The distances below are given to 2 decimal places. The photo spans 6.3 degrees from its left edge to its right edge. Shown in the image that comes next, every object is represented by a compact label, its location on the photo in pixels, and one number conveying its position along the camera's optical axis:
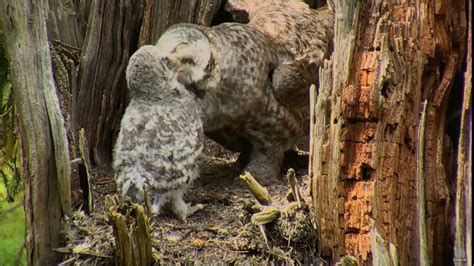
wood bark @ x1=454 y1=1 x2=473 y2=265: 6.80
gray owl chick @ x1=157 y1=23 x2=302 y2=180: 7.21
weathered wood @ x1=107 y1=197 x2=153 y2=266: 6.95
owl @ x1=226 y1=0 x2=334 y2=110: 7.33
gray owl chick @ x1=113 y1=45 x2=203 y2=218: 7.10
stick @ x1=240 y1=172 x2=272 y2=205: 7.06
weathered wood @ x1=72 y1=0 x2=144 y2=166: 7.40
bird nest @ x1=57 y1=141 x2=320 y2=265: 7.03
